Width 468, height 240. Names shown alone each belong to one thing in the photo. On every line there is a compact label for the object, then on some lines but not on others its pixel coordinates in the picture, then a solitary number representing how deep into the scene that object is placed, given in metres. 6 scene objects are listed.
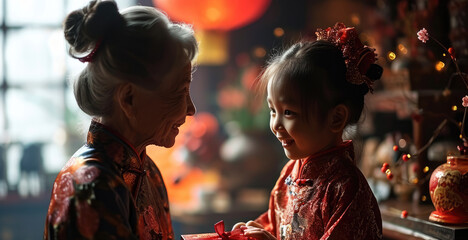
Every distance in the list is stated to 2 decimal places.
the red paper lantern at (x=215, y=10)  3.30
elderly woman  1.23
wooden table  1.72
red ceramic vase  1.68
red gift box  1.50
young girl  1.49
